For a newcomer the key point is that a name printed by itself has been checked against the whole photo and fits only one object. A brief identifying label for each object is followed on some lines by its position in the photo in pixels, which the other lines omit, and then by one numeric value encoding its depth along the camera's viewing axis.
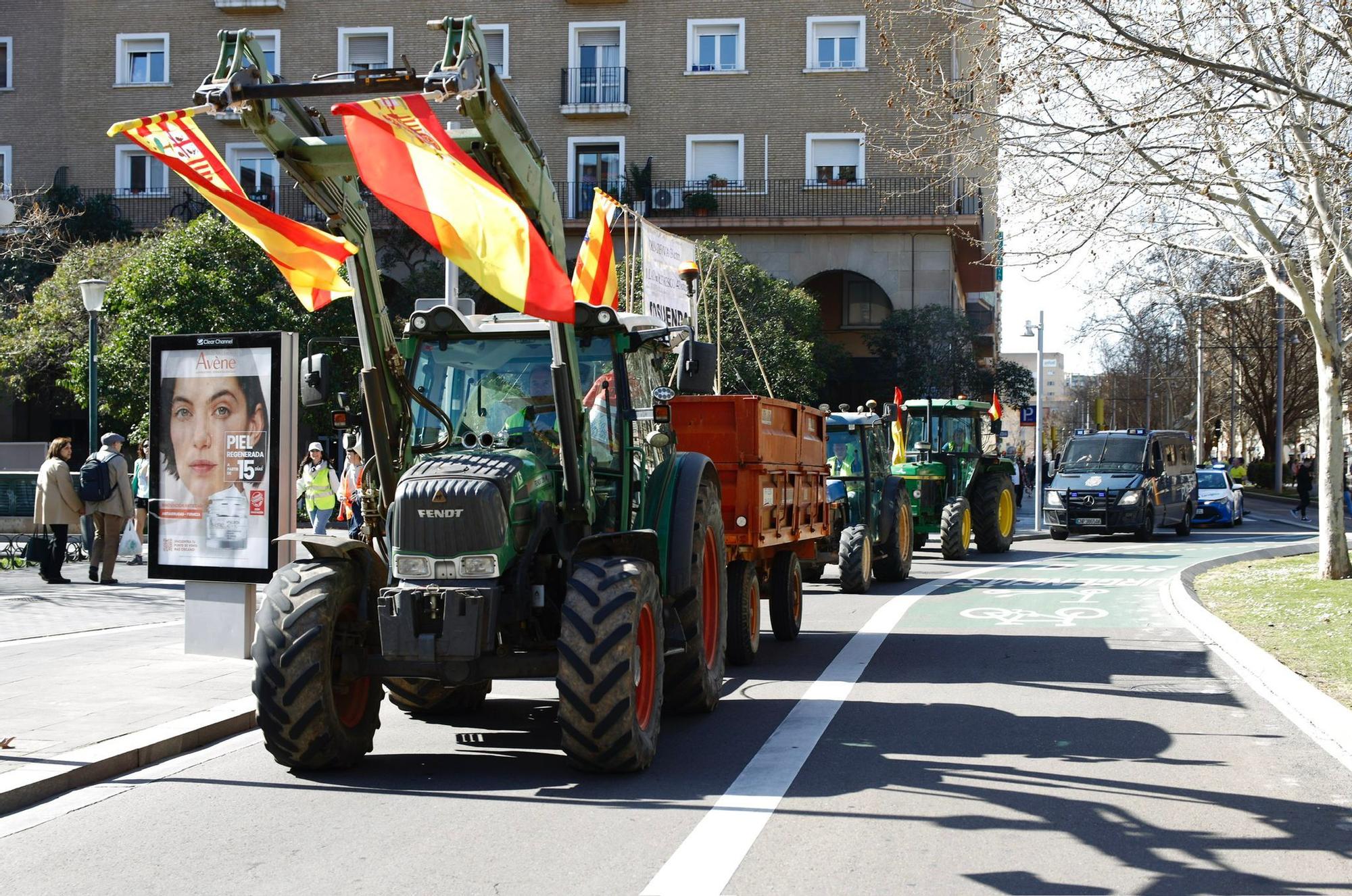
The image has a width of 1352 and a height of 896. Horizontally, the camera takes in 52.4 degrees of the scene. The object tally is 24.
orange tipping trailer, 11.23
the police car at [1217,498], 34.81
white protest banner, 15.44
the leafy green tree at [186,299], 30.58
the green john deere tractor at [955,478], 22.98
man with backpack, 17.47
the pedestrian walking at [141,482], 21.45
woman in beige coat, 17.47
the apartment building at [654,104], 40.41
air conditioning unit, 40.56
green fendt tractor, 6.81
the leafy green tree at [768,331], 33.78
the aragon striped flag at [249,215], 7.11
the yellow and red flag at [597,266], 11.22
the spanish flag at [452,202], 6.39
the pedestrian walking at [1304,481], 38.84
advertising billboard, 10.69
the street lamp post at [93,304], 21.28
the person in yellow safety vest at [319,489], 20.25
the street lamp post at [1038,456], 32.16
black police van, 28.62
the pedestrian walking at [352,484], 18.55
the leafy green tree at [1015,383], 42.06
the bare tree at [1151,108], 10.52
